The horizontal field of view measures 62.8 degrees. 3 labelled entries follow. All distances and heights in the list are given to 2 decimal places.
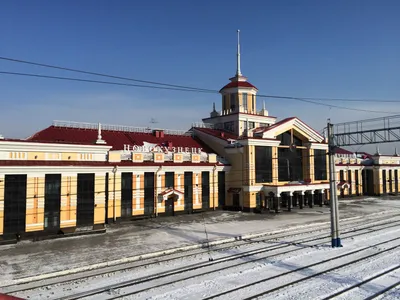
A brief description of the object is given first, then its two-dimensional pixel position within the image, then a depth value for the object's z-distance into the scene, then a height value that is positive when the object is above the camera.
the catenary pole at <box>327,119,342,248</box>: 19.34 -1.70
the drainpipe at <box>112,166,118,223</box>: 27.74 -0.16
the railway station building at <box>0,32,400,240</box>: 21.98 -0.01
